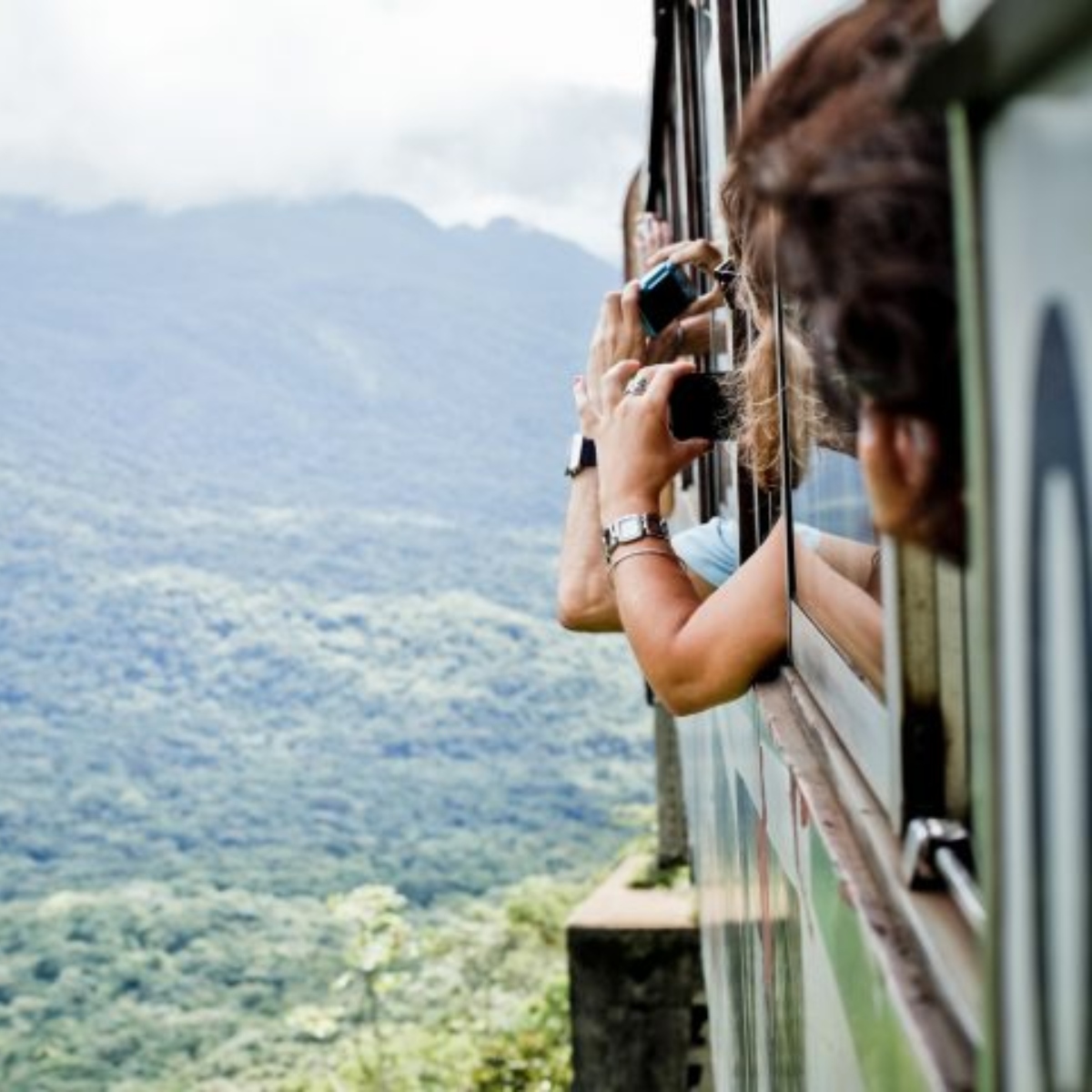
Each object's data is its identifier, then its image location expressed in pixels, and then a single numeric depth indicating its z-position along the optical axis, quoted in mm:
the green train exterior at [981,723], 622
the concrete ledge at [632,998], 8578
